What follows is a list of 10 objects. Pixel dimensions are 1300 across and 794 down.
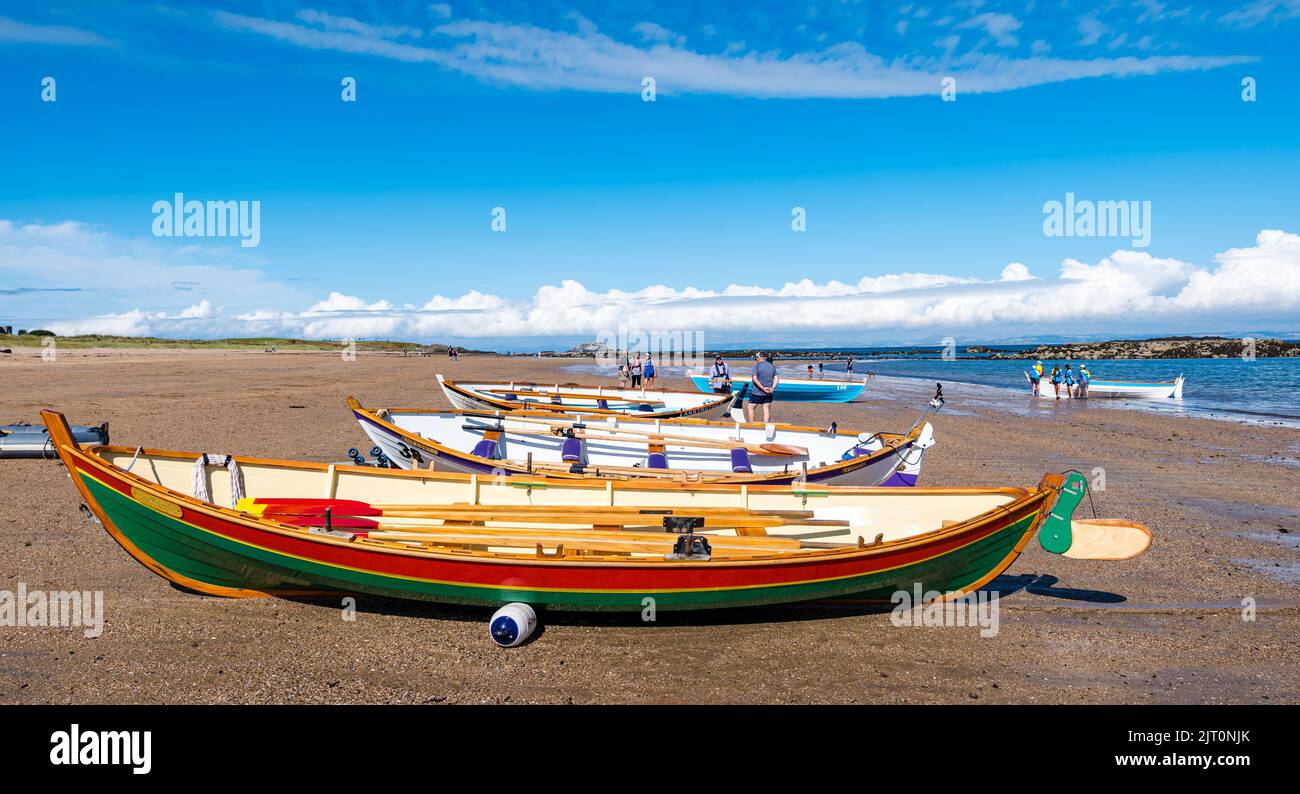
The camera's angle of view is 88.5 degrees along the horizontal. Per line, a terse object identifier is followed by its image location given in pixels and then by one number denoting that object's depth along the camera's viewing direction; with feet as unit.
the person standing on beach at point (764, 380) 63.05
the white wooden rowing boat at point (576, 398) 62.64
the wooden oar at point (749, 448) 41.19
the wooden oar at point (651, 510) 25.85
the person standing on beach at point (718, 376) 102.49
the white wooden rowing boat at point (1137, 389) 121.90
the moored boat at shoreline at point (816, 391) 115.14
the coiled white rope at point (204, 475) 26.96
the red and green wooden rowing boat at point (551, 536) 21.07
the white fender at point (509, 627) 20.63
